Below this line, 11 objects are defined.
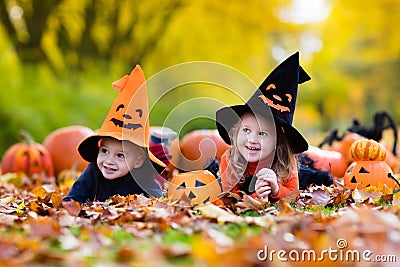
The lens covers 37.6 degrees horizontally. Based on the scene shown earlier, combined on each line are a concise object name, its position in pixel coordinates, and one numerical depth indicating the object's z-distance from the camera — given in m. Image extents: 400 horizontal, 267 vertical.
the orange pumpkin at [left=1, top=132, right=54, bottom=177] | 7.12
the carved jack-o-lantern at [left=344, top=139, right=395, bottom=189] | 4.75
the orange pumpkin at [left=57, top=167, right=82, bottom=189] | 6.51
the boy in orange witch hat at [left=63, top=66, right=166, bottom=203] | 4.20
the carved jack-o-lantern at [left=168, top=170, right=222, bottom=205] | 4.02
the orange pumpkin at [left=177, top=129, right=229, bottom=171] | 6.03
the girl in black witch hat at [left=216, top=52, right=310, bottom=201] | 3.94
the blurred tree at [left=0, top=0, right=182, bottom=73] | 12.52
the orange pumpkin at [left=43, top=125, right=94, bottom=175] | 7.53
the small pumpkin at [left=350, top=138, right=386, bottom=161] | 4.83
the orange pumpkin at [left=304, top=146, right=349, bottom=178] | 5.73
